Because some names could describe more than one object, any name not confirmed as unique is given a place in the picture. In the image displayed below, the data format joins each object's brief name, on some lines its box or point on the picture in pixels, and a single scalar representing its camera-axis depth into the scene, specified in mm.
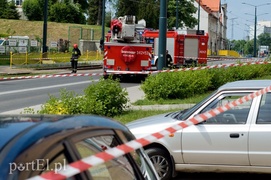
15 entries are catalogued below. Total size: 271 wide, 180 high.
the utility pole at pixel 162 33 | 19094
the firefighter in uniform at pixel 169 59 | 36172
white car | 7492
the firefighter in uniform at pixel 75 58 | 32344
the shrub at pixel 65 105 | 10828
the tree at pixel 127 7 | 88062
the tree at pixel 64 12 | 92188
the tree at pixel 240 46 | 185775
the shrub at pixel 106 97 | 12453
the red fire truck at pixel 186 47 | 37031
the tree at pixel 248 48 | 157375
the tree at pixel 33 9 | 95062
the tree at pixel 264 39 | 146875
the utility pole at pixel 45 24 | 37844
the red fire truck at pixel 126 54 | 25297
